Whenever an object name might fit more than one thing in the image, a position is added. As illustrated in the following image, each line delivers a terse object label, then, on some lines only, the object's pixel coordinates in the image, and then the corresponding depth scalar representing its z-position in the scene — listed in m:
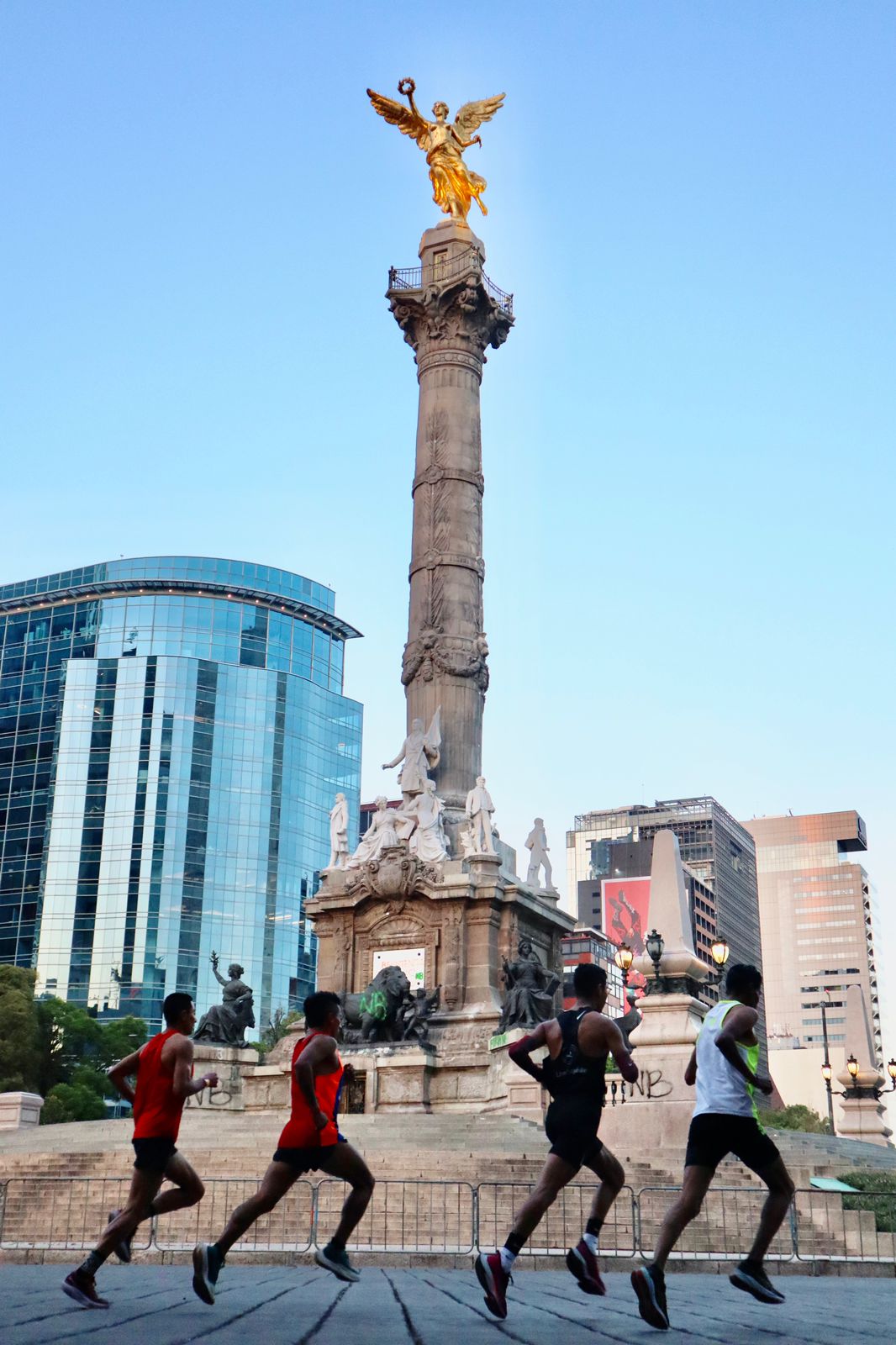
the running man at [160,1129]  8.06
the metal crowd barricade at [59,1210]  17.53
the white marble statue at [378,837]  35.50
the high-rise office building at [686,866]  133.38
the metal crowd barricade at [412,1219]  15.77
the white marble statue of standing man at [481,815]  34.75
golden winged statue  43.75
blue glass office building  87.88
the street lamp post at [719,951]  22.68
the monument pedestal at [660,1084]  20.31
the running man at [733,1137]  7.71
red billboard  130.25
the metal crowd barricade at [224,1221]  16.69
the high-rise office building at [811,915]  177.62
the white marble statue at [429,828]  34.84
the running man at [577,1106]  7.91
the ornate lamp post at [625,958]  23.17
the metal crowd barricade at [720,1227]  15.48
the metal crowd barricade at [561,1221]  15.62
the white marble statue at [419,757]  35.81
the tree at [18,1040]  55.75
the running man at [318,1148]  8.05
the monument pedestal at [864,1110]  35.91
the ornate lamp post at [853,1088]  36.78
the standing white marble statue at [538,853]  37.28
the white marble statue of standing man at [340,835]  37.34
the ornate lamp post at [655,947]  21.42
